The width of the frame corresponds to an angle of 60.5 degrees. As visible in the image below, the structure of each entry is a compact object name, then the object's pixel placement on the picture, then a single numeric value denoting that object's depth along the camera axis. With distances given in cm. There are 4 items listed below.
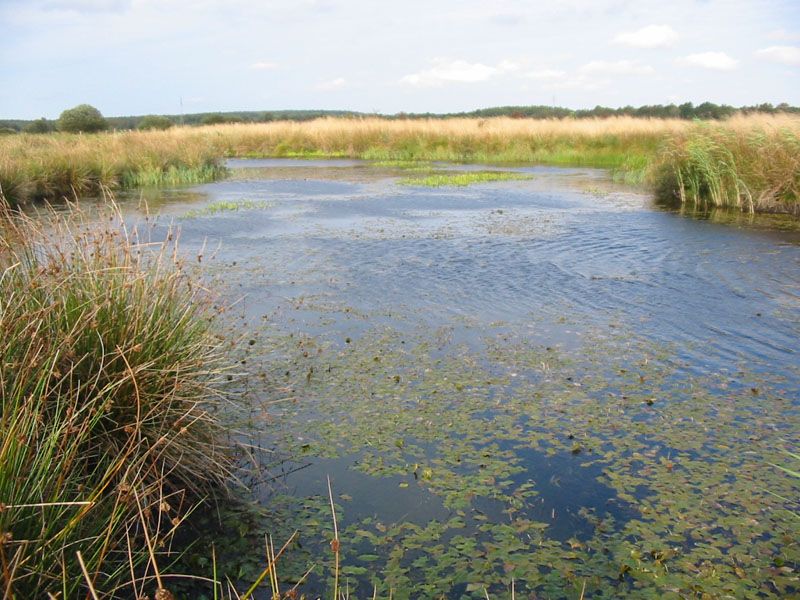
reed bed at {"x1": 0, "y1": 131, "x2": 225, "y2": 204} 1565
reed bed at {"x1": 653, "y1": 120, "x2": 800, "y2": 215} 1479
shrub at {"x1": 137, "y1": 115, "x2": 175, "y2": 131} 4371
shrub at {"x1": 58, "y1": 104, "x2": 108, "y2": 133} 3562
